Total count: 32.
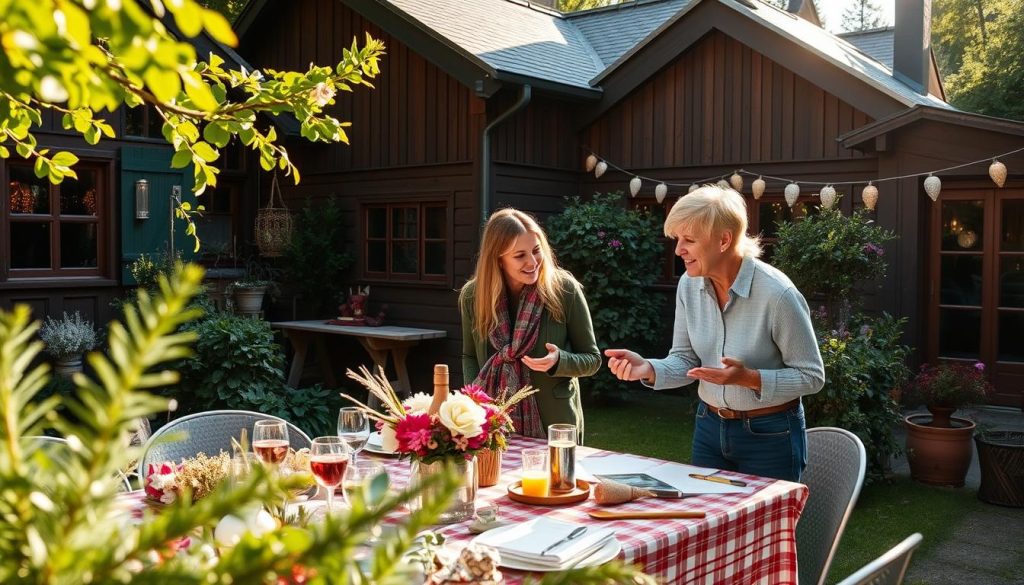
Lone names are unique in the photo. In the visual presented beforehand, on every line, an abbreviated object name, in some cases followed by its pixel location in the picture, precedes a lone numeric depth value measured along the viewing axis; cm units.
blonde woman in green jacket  371
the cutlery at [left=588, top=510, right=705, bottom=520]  237
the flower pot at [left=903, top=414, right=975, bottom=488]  615
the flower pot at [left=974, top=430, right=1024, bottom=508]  571
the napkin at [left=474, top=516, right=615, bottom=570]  199
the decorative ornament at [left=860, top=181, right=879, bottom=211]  772
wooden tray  254
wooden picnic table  938
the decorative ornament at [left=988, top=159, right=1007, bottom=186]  734
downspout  924
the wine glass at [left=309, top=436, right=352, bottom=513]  228
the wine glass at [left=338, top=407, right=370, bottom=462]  268
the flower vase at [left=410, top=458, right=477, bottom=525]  237
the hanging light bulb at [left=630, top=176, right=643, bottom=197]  945
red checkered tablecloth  223
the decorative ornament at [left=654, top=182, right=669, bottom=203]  912
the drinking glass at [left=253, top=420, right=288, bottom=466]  245
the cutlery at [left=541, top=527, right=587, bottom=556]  207
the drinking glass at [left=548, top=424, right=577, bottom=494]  262
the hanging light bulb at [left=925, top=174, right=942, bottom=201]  759
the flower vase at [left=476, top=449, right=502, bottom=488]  277
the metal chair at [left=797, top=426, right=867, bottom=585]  281
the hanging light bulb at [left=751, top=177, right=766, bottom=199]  863
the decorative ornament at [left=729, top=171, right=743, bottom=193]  891
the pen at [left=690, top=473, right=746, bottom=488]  273
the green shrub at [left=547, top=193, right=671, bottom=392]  898
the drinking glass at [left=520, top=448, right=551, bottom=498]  258
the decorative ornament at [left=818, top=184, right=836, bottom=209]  764
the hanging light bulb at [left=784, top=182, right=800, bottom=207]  840
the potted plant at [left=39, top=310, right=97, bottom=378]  867
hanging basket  1039
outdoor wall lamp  968
